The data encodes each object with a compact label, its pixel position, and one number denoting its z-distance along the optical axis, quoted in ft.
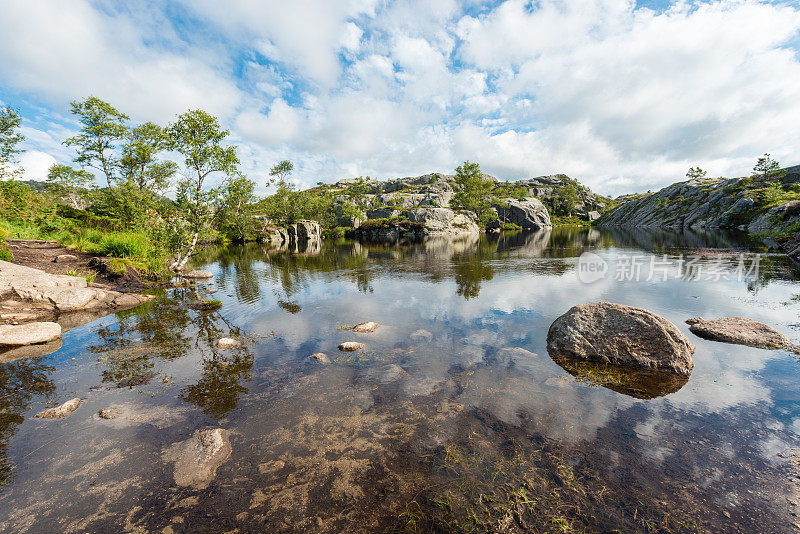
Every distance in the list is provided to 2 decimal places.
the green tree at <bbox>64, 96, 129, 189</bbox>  135.64
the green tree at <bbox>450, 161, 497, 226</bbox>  398.62
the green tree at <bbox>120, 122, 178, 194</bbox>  144.15
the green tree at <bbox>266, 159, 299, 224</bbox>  315.90
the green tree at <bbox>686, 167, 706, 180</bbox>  485.73
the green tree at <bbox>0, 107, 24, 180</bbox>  108.27
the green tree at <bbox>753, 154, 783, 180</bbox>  315.17
